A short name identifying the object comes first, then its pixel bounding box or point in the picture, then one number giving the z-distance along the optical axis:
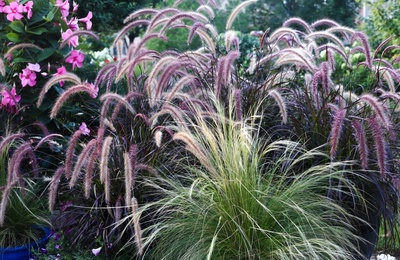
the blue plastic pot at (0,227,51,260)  3.67
